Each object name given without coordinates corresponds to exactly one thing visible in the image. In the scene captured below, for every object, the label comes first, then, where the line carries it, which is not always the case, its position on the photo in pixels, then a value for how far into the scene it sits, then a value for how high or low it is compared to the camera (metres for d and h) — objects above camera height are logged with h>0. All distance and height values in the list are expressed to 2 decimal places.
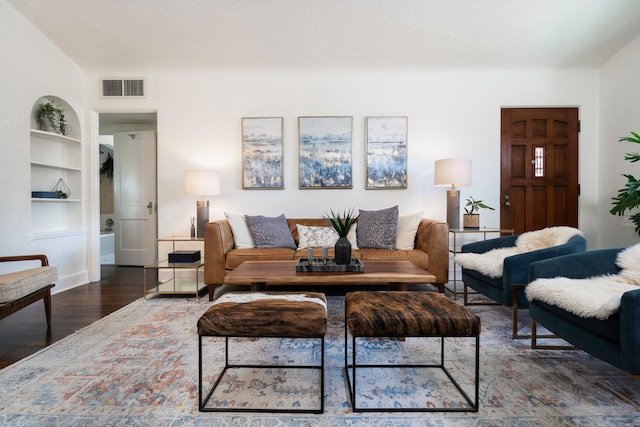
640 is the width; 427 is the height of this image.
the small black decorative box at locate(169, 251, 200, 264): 3.23 -0.47
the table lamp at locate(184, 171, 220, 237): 3.60 +0.26
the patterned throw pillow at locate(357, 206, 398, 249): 3.43 -0.21
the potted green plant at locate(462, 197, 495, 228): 3.62 -0.07
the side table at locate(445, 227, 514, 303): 4.05 -0.35
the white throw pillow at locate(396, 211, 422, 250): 3.46 -0.22
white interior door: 5.01 +0.19
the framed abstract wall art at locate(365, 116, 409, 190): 3.98 +0.71
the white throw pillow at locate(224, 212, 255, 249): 3.45 -0.23
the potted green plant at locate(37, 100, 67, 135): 3.45 +1.00
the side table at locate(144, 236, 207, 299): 3.20 -0.79
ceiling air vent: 3.98 +1.51
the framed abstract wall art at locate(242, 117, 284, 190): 4.02 +0.71
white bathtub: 6.00 -0.68
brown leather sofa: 3.16 -0.45
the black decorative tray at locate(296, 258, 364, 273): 2.29 -0.41
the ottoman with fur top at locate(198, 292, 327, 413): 1.43 -0.51
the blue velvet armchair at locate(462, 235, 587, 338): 2.22 -0.44
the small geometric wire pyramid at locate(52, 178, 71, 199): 3.76 +0.26
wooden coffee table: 2.14 -0.44
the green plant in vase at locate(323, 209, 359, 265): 2.38 -0.28
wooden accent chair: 2.00 -0.51
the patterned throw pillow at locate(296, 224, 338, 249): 3.51 -0.29
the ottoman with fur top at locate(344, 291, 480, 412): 1.42 -0.50
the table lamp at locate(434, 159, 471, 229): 3.49 +0.34
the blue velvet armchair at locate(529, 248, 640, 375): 1.32 -0.53
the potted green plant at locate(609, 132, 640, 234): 2.63 +0.12
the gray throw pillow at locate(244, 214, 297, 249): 3.46 -0.24
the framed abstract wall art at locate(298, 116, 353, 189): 4.00 +0.73
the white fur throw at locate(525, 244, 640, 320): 1.47 -0.42
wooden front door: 4.04 +0.57
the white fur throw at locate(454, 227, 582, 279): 2.44 -0.34
